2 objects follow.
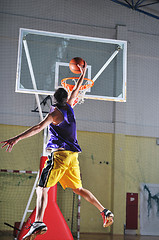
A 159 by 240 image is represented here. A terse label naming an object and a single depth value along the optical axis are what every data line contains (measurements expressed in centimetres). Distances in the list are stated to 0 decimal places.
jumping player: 358
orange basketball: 509
